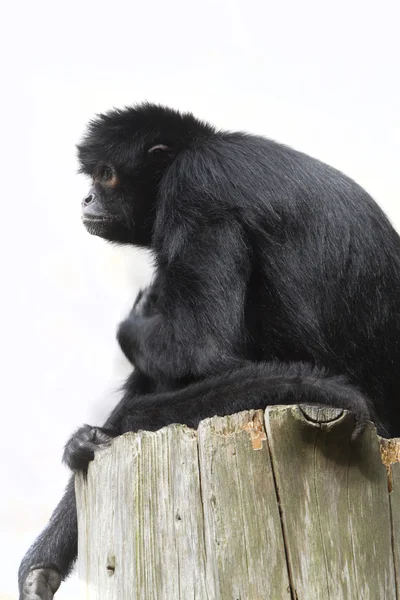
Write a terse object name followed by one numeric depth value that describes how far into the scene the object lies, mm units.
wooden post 7125
